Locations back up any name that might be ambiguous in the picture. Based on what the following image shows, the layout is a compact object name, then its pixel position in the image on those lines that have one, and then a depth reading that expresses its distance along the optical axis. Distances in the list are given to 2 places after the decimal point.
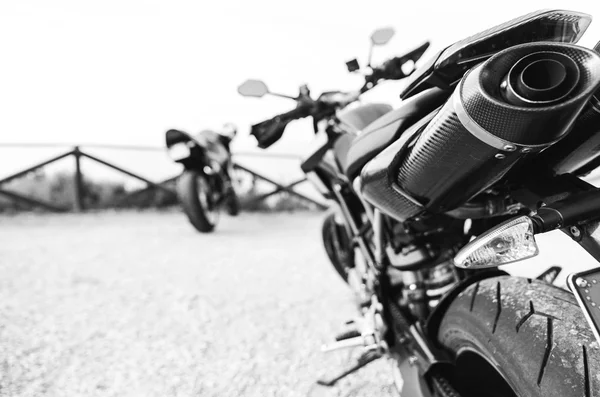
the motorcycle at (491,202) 0.71
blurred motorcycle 4.77
